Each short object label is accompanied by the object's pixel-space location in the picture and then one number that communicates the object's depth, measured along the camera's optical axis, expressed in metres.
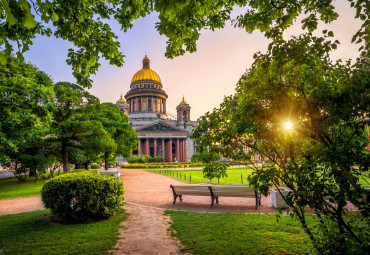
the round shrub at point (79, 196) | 7.40
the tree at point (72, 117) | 17.48
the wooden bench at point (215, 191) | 9.30
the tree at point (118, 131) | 27.40
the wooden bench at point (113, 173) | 19.88
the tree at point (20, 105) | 10.57
